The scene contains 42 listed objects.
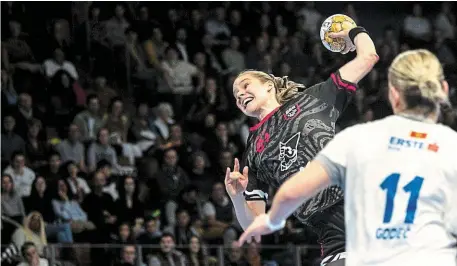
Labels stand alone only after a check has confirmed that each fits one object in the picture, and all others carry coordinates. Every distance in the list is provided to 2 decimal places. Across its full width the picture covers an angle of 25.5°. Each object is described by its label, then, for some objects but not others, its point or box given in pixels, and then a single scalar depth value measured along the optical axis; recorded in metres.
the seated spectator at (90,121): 16.11
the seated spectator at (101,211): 14.19
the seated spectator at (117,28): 18.30
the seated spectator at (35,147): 15.15
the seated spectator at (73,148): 15.52
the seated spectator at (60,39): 17.54
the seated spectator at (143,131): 16.44
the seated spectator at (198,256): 13.65
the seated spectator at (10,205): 13.72
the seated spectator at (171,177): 15.52
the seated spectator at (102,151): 15.72
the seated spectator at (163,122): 16.75
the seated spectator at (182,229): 14.69
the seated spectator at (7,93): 16.17
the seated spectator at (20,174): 14.45
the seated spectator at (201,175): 15.91
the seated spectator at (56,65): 16.95
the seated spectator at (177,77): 17.97
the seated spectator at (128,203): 14.61
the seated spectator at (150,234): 14.06
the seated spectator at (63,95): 16.52
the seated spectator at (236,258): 13.73
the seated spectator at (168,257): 13.37
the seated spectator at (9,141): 15.16
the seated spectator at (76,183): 14.48
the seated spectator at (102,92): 17.11
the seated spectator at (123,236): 13.89
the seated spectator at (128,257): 13.20
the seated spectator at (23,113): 15.63
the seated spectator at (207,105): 17.50
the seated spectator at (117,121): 16.36
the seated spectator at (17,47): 17.07
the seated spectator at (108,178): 14.98
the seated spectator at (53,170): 14.62
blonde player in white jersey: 4.68
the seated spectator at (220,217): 14.83
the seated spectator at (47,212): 13.98
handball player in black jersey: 6.84
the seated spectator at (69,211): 14.14
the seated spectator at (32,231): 13.41
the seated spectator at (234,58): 19.03
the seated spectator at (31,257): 12.80
